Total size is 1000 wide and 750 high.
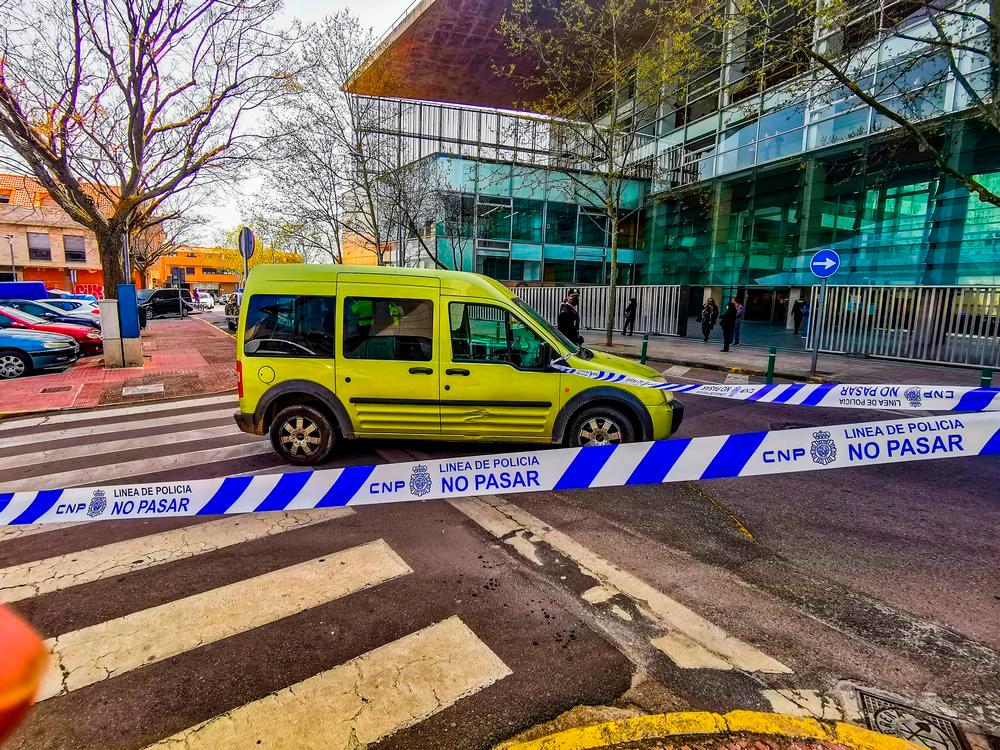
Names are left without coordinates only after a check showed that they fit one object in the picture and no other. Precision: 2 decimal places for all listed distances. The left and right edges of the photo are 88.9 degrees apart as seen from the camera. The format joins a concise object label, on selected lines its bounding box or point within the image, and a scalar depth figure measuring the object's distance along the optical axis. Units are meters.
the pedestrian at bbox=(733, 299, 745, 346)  19.28
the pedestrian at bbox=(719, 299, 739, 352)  17.12
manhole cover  2.31
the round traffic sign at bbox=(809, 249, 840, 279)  11.99
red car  13.49
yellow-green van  5.64
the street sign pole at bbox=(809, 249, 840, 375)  11.99
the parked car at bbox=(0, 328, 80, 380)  11.32
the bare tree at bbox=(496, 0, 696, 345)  16.16
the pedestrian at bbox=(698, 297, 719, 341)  20.16
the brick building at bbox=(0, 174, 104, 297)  44.41
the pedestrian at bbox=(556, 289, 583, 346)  13.73
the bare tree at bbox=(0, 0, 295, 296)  12.38
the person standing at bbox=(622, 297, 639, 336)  22.50
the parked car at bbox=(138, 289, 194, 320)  33.72
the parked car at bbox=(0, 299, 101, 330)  16.48
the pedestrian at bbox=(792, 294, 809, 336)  20.70
